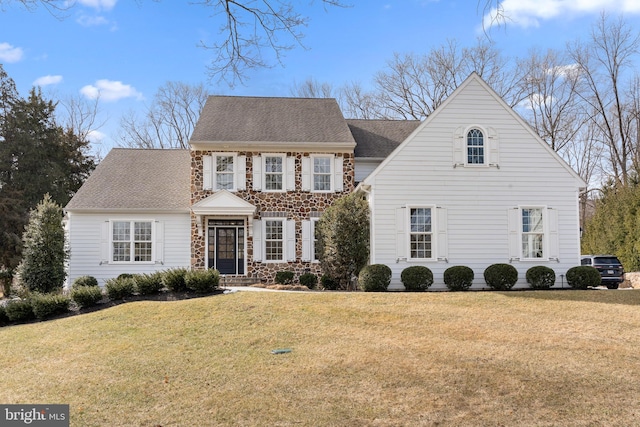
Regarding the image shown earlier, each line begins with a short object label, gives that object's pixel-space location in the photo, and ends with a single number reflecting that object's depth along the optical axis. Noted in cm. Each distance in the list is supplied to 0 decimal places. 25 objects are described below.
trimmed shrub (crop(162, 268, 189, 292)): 1619
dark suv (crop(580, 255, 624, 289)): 2180
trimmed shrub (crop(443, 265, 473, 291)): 1678
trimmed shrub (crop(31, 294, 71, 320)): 1528
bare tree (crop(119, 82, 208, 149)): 3988
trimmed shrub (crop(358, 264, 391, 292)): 1638
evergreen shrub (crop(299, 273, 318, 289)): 2025
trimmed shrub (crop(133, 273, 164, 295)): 1622
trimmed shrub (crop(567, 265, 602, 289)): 1702
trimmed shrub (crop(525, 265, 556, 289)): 1705
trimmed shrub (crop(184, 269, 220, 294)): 1586
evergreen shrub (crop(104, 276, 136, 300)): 1612
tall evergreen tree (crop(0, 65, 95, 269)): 3039
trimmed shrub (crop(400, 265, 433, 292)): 1659
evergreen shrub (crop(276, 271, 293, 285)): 2139
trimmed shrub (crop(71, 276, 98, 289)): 1995
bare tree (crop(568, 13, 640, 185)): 3519
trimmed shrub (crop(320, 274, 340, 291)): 1822
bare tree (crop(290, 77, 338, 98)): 4047
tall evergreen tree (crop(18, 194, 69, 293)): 1975
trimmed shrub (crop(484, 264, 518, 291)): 1680
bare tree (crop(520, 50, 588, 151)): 3694
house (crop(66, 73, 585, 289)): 1758
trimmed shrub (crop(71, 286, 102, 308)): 1556
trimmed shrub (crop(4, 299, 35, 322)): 1545
